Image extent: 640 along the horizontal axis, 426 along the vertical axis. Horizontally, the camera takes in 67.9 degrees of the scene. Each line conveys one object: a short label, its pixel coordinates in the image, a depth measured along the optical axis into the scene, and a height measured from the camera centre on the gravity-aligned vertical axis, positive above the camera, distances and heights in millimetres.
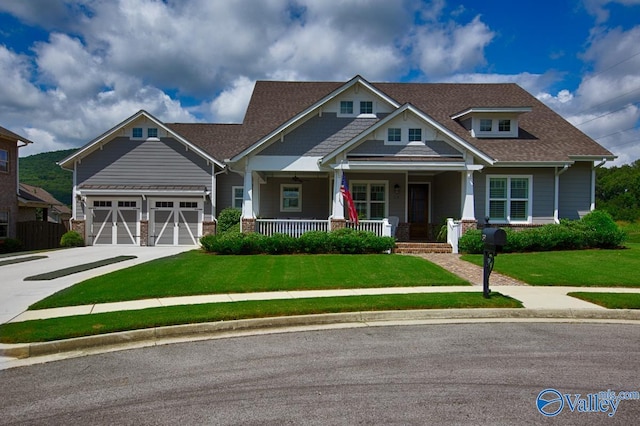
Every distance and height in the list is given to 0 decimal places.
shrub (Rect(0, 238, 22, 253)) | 24234 -2047
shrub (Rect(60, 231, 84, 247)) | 22922 -1607
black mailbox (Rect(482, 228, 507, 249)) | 9117 -494
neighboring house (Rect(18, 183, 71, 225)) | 28531 +80
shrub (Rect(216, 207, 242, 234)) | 22422 -563
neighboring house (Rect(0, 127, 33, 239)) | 25906 +1323
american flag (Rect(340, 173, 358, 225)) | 18522 +381
